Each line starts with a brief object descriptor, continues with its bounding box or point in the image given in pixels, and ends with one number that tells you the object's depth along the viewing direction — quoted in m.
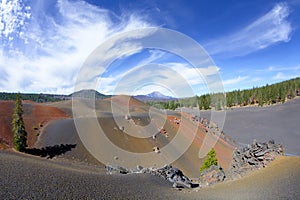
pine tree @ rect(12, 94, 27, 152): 19.60
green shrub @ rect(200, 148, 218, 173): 16.80
